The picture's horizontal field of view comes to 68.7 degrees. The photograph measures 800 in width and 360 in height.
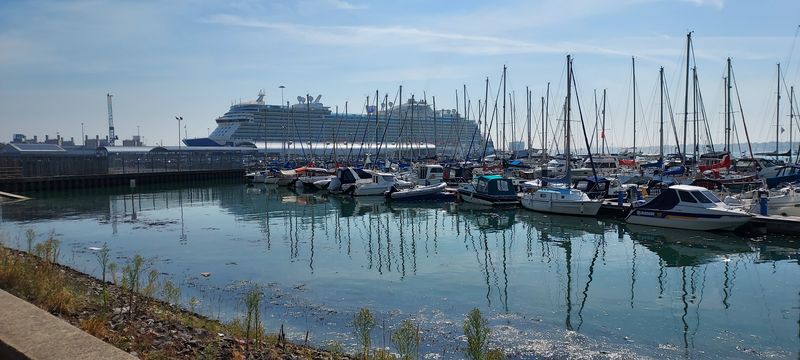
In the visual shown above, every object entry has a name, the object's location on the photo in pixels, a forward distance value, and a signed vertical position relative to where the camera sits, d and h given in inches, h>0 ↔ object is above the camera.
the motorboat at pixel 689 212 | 834.2 -100.5
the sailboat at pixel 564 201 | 1072.2 -104.3
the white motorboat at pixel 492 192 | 1270.9 -98.8
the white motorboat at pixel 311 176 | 1906.5 -88.5
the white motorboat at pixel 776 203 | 915.4 -97.3
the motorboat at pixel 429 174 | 1636.3 -73.5
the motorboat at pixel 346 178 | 1676.9 -83.6
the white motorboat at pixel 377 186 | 1562.1 -99.8
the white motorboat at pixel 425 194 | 1450.5 -113.3
